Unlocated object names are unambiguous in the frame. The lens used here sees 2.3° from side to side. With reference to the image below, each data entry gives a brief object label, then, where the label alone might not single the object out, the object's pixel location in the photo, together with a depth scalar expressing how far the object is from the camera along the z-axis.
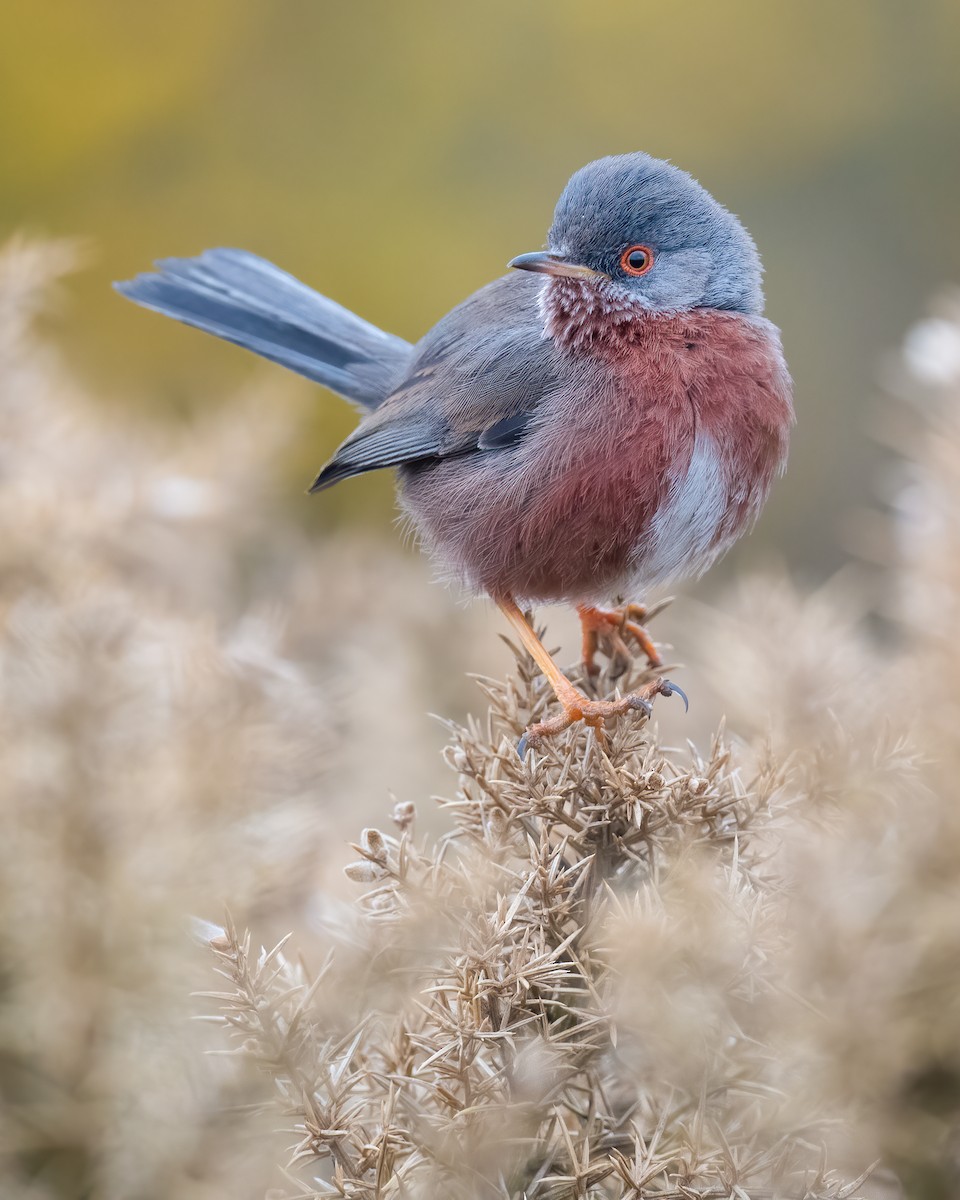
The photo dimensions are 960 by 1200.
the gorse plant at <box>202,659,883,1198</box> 2.95
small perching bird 3.02
